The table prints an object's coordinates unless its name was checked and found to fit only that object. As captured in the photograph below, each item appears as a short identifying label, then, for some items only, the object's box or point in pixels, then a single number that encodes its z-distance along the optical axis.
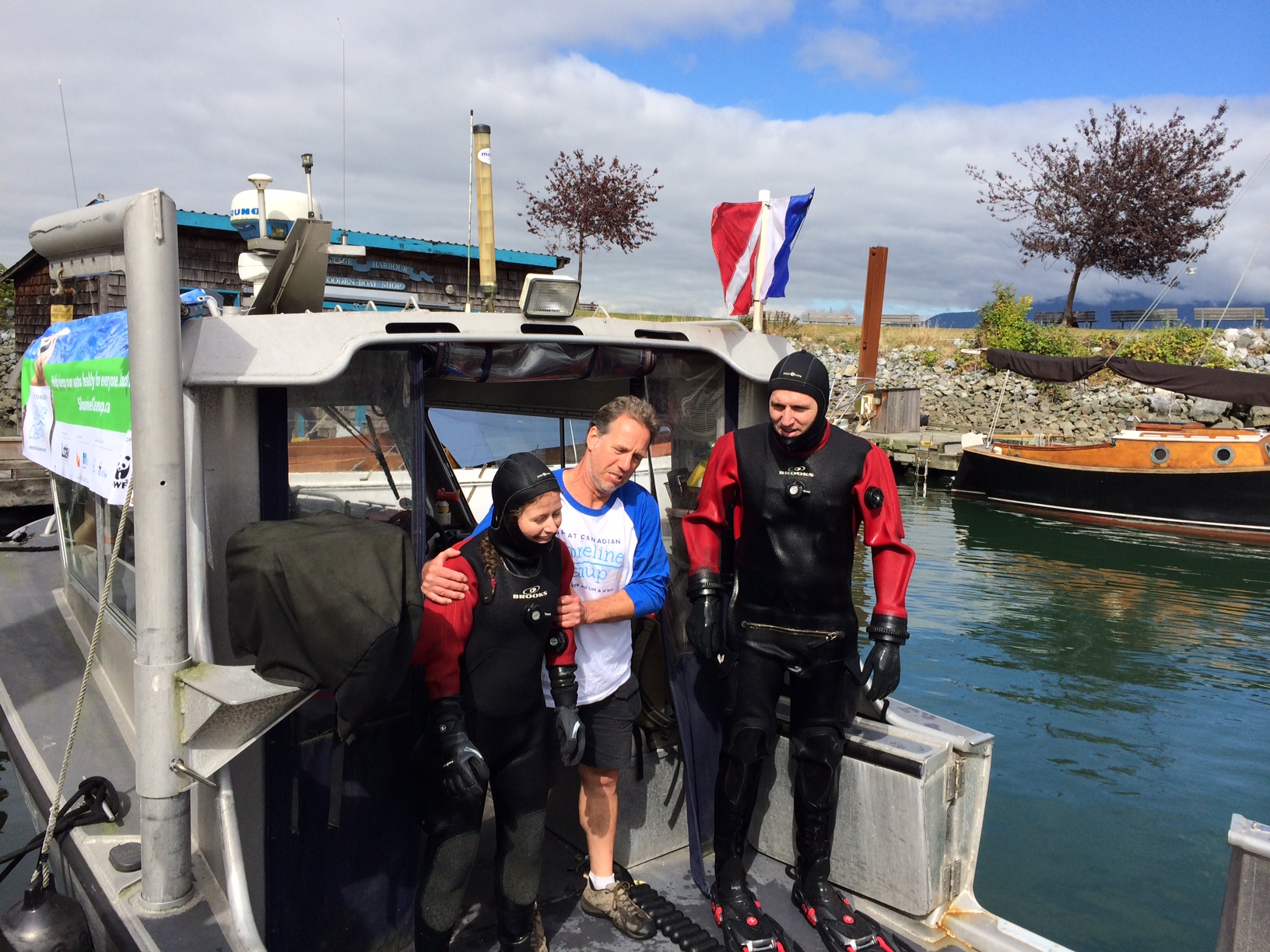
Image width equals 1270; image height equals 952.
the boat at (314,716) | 2.25
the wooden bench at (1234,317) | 29.05
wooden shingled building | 14.10
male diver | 3.05
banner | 2.71
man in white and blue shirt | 2.83
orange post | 18.58
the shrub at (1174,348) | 25.59
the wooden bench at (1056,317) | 32.09
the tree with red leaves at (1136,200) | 28.44
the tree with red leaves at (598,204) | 20.80
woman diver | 2.47
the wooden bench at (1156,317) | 28.44
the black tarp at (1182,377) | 16.36
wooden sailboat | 17.16
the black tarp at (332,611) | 2.15
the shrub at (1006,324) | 27.58
